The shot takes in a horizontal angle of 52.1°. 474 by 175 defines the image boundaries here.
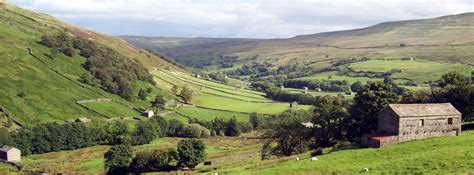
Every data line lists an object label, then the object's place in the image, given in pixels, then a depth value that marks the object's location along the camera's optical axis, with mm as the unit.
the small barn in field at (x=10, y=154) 122188
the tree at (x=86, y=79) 197250
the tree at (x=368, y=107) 80438
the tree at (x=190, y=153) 101938
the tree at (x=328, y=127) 84500
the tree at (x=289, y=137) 88562
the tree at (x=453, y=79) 93388
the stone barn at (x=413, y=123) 70188
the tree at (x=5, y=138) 129750
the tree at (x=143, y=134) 145875
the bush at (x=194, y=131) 160125
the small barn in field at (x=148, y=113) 179575
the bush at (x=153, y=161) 103062
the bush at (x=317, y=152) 72875
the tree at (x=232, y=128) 169375
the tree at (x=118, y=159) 102125
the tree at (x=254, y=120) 181250
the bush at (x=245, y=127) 173875
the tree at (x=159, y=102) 191000
